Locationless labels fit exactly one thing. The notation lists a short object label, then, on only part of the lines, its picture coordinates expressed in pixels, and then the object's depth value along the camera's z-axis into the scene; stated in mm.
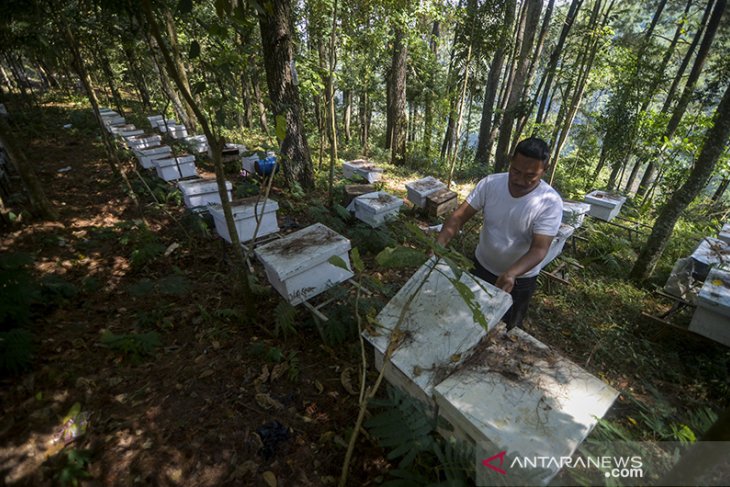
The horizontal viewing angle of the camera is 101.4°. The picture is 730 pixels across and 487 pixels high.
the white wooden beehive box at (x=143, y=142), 8141
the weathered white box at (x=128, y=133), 9358
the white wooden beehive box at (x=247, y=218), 4238
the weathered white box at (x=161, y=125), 12644
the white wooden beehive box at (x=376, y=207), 6191
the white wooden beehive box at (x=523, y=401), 1476
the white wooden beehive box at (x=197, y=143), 9296
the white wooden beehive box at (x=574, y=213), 6238
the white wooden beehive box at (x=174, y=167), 7418
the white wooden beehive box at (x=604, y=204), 7195
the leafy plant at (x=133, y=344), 3266
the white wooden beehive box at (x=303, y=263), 3177
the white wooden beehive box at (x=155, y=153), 7602
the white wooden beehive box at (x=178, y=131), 10797
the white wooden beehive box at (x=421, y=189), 7641
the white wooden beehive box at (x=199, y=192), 5523
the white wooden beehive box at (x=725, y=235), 5785
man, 2545
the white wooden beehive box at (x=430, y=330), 1829
